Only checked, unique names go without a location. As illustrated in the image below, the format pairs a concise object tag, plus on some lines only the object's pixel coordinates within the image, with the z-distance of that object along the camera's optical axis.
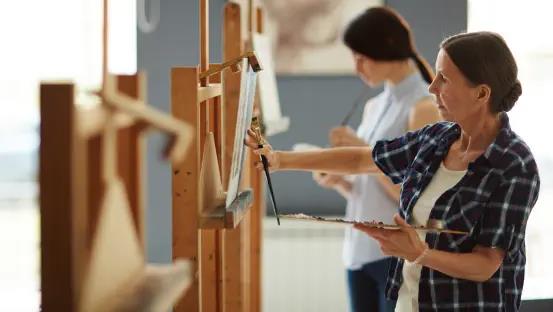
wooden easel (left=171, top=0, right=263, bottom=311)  3.11
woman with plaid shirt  3.42
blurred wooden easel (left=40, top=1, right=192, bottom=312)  2.12
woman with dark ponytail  4.41
